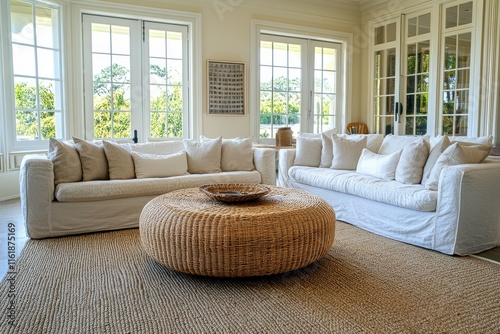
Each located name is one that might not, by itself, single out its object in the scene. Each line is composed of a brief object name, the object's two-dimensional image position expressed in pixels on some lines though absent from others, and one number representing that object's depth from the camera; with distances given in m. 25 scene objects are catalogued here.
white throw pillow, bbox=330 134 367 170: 4.19
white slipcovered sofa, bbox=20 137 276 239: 3.08
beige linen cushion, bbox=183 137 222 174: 4.04
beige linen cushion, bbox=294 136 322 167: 4.47
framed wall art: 5.70
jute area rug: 1.75
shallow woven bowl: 2.45
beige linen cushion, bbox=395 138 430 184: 3.23
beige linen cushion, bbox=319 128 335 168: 4.38
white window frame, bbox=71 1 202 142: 5.00
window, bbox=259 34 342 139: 6.25
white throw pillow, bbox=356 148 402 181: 3.50
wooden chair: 6.76
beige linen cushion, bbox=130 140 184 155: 3.96
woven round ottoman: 2.09
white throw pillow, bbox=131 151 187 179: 3.67
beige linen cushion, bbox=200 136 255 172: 4.18
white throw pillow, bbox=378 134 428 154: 3.81
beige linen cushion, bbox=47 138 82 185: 3.29
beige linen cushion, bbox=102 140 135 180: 3.56
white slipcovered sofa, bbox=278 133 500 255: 2.70
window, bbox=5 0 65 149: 4.70
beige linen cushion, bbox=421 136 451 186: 3.16
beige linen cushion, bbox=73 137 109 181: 3.45
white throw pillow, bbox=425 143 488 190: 2.87
